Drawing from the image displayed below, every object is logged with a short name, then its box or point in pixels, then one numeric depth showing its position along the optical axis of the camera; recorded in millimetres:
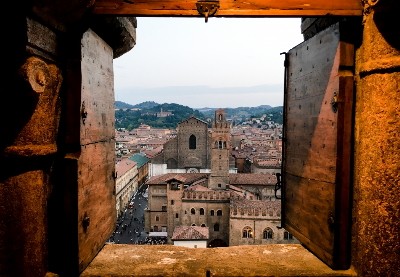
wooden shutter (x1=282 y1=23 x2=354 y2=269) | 2264
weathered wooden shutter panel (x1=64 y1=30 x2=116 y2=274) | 2180
